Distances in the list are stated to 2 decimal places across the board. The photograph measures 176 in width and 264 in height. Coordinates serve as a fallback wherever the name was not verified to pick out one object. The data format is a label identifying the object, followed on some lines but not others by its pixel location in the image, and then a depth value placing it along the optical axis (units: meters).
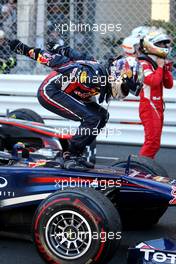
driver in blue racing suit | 11.56
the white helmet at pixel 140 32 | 15.55
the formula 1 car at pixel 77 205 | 8.78
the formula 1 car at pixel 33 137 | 14.50
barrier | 19.00
